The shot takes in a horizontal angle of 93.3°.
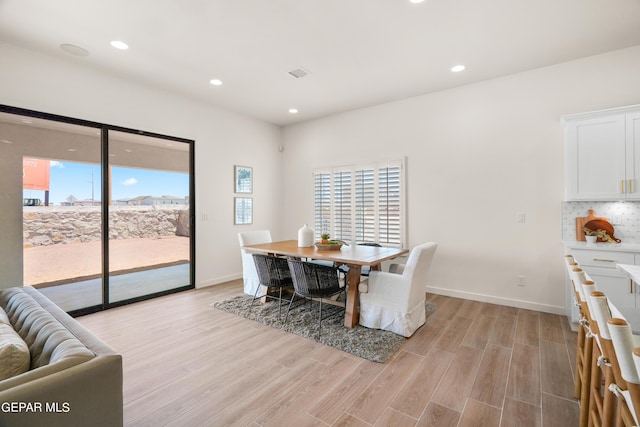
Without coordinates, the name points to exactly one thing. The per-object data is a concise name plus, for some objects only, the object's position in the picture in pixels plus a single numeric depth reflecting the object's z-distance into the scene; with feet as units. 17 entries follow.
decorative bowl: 12.01
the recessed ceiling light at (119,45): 10.17
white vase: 13.10
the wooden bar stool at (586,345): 5.56
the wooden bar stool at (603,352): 4.01
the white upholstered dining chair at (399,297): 9.87
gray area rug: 9.09
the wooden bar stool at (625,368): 3.14
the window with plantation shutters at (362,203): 15.74
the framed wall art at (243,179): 17.99
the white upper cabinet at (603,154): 9.86
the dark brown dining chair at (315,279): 10.17
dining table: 10.14
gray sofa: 3.22
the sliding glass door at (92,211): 10.85
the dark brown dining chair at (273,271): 11.64
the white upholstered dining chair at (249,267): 13.84
